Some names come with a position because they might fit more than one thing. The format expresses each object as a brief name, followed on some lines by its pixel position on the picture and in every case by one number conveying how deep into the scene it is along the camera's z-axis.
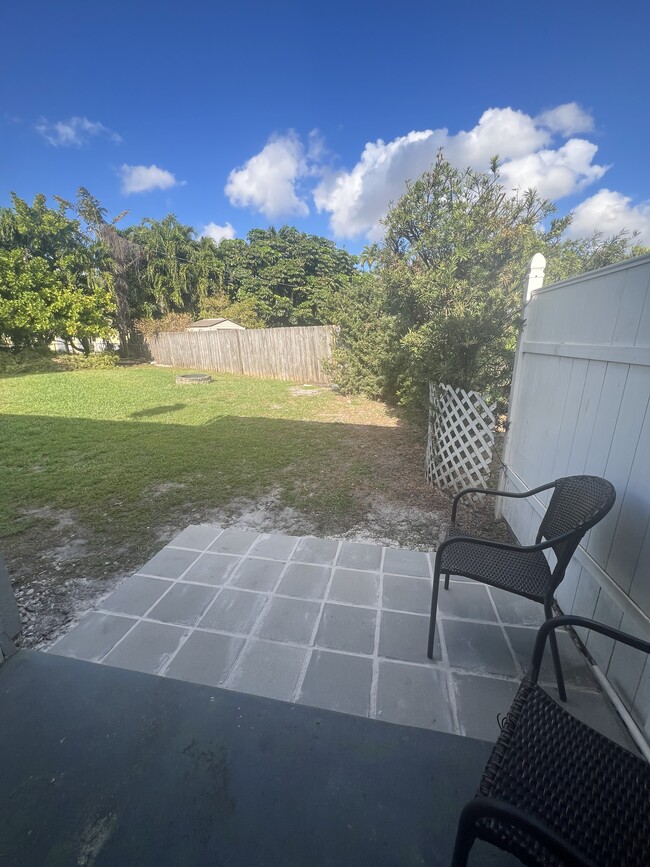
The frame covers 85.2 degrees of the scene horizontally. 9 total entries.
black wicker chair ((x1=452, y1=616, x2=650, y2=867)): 0.66
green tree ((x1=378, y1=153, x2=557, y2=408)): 3.28
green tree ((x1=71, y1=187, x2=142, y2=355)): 16.73
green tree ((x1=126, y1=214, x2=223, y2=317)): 19.55
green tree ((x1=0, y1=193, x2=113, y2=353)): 12.99
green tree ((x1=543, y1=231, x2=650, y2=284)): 5.15
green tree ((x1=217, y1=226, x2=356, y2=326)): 24.36
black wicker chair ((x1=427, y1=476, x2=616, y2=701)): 1.37
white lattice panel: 3.20
